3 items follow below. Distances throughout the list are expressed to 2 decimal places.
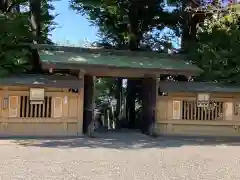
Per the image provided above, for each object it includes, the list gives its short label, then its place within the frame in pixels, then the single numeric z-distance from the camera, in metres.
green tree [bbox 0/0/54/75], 9.26
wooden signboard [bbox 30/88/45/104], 9.18
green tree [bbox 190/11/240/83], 10.58
